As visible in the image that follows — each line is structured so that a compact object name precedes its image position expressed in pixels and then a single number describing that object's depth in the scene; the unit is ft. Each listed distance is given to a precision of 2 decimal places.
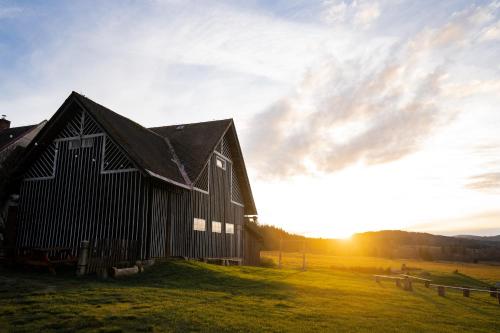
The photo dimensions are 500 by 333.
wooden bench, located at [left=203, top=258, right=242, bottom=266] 78.03
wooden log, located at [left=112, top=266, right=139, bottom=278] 50.26
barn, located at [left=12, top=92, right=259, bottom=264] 60.29
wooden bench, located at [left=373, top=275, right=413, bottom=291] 69.36
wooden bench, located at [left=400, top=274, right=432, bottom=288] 79.03
